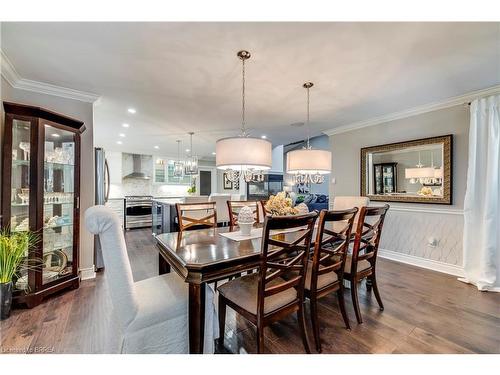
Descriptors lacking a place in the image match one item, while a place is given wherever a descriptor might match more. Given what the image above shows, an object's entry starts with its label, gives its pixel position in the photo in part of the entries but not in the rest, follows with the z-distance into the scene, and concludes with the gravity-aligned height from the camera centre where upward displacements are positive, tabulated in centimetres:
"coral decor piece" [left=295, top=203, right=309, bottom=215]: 248 -26
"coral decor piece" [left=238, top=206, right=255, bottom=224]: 210 -30
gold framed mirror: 311 +24
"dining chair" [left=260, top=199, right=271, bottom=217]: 302 -25
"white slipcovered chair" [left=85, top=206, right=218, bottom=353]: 123 -75
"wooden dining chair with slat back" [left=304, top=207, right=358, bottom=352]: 154 -65
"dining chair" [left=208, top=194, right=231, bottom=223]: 452 -46
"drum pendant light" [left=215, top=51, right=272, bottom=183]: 194 +30
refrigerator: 312 +1
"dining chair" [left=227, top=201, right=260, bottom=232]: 271 -28
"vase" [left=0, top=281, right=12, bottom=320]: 195 -103
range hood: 700 +53
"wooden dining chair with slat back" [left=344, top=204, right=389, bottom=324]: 183 -63
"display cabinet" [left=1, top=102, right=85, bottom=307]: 215 -7
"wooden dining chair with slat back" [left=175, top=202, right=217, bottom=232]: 231 -32
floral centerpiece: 225 -21
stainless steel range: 612 -74
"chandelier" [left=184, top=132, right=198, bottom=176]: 615 +52
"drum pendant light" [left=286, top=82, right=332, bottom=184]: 258 +30
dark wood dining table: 129 -48
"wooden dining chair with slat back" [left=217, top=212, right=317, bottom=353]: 131 -73
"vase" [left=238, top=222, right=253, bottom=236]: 209 -40
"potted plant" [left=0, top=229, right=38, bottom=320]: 194 -67
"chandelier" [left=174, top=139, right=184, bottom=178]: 662 +55
